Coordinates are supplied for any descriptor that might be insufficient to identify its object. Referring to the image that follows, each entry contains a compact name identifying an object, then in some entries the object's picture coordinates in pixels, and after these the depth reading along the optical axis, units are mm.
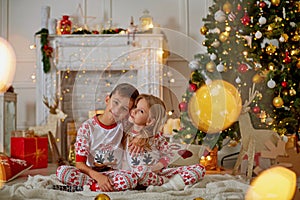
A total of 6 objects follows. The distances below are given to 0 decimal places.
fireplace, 4039
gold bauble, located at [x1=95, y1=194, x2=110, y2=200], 1486
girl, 1888
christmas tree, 3111
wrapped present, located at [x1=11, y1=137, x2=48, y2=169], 3363
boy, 1906
